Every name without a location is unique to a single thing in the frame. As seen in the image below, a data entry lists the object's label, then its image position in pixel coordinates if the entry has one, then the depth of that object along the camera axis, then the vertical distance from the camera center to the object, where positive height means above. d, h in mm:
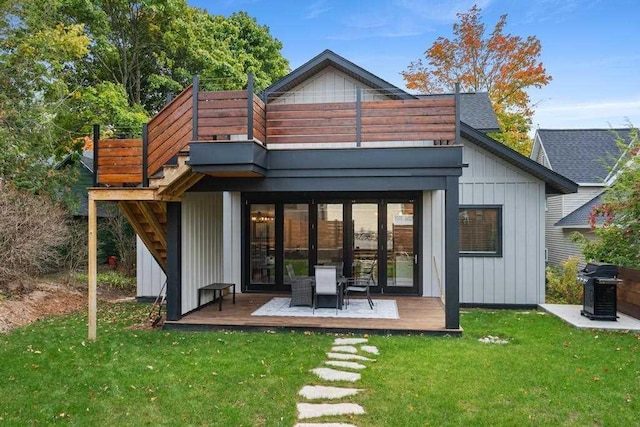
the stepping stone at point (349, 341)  6254 -1655
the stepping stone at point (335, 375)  4840 -1666
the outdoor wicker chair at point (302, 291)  8312 -1238
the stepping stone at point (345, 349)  5852 -1655
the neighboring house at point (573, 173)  14664 +1772
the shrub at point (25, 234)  8641 -166
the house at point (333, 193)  6660 +607
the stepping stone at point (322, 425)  3783 -1696
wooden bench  8173 -1173
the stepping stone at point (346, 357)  5520 -1658
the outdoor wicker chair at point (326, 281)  7781 -987
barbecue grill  7414 -1126
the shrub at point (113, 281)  11670 -1495
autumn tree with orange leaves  19969 +7135
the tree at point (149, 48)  14195 +6204
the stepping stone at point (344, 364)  5242 -1659
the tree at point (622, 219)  8492 +97
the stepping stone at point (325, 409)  3994 -1686
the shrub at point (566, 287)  10188 -1491
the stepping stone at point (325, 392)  4379 -1675
